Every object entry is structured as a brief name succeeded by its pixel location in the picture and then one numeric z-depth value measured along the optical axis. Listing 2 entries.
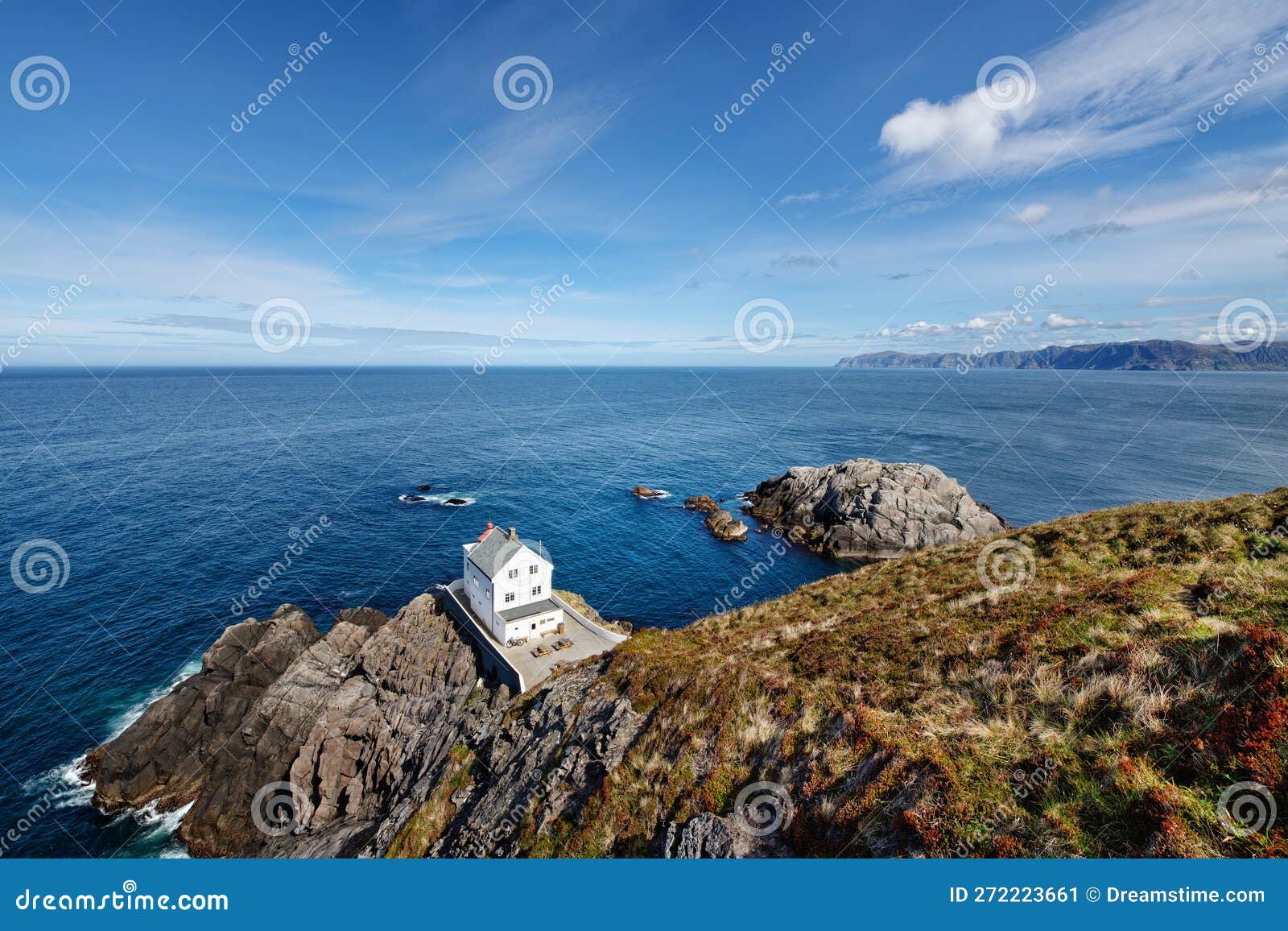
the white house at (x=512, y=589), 39.75
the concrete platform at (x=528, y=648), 35.97
